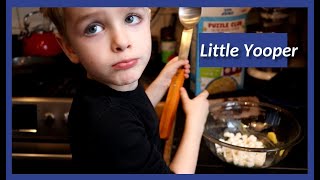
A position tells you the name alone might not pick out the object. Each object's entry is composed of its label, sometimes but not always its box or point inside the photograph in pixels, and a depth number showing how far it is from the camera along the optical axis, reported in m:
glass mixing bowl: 0.66
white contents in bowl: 0.66
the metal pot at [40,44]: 1.04
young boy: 0.47
